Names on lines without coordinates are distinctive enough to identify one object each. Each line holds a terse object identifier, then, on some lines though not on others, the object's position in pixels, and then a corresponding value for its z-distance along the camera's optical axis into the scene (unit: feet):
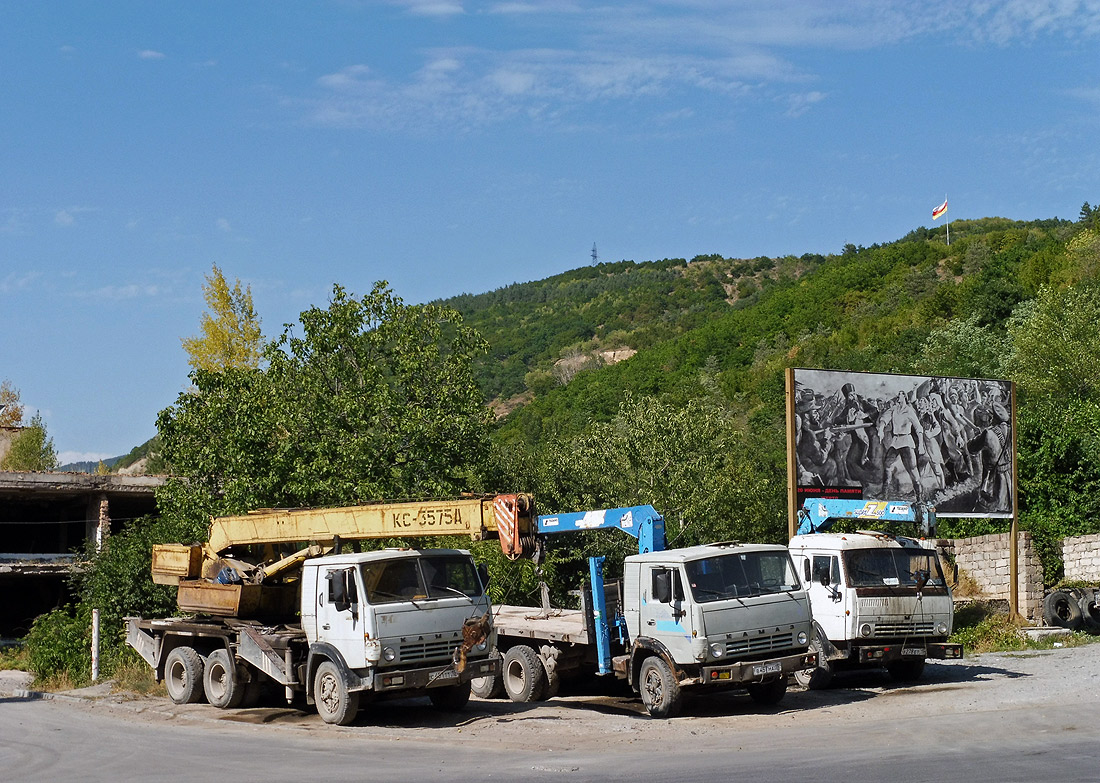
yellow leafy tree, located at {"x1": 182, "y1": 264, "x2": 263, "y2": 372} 176.04
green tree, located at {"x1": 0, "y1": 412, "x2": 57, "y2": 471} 189.67
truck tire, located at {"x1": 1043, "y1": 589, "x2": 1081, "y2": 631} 83.38
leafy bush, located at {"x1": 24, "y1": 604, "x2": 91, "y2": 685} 86.22
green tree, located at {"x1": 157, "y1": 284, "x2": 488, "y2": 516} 92.32
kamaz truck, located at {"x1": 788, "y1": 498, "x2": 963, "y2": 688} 55.21
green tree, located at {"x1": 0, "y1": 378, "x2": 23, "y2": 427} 211.00
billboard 83.15
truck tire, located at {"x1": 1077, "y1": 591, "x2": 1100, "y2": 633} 81.51
